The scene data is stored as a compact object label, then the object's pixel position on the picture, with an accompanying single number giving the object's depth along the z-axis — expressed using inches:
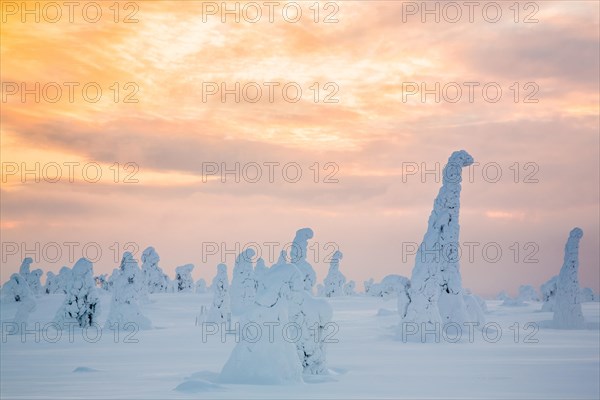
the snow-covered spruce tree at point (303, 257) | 1344.7
